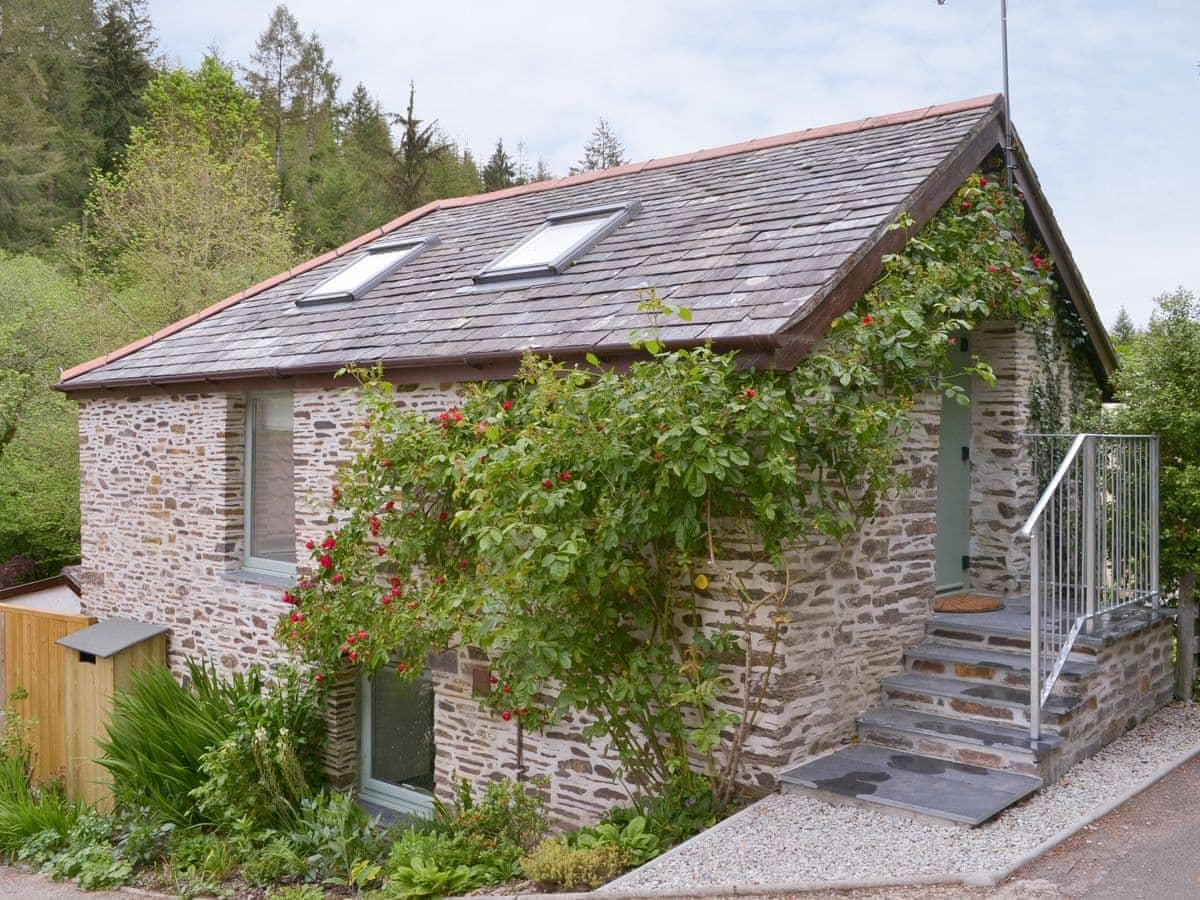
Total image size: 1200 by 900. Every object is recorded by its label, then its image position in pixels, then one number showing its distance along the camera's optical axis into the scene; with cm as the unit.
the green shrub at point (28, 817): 923
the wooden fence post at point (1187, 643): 819
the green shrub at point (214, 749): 820
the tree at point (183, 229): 1939
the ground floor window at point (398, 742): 875
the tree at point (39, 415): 1705
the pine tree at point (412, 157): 3097
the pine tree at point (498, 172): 3409
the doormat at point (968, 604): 786
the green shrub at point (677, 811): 592
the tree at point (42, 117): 2648
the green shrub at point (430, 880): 579
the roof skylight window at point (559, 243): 878
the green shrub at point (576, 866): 532
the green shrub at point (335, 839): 723
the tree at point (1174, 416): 793
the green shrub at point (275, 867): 733
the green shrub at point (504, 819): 675
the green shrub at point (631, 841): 558
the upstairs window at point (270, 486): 989
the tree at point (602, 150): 3863
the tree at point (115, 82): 2969
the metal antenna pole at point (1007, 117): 823
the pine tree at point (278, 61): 3559
